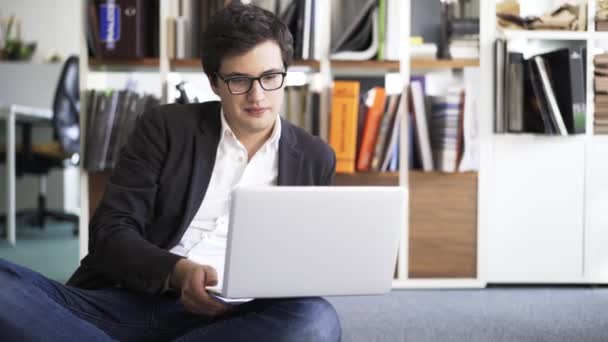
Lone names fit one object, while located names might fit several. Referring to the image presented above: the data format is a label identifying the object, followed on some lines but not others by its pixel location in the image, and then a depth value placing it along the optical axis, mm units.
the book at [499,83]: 2674
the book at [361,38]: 2617
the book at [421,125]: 2627
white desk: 3943
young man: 1131
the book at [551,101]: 2633
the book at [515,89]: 2668
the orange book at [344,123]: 2592
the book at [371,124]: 2629
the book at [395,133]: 2631
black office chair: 4250
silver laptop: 1008
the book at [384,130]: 2643
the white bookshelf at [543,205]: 2709
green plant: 6137
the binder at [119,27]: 2520
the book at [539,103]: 2643
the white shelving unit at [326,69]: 2598
